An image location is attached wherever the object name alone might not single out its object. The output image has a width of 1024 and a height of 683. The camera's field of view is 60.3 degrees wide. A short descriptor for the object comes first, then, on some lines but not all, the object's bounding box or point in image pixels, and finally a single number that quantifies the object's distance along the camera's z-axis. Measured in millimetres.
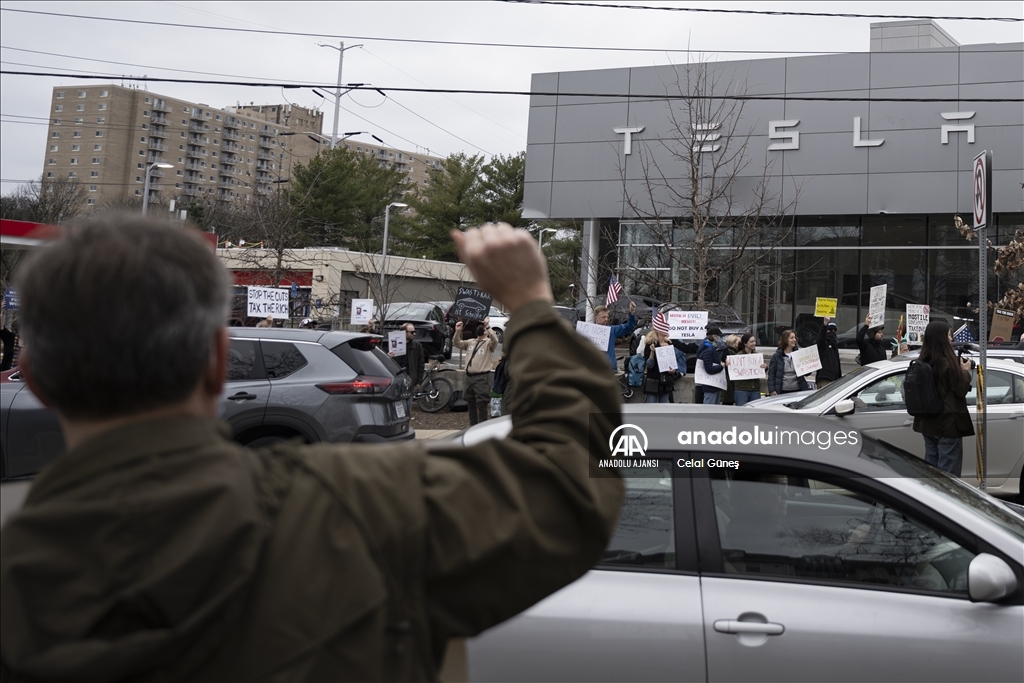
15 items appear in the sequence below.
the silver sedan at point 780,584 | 3113
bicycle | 17750
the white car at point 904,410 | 9656
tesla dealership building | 24125
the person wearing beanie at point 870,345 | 15969
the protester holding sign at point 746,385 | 13453
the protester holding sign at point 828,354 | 14852
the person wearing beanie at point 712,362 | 13705
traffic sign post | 7887
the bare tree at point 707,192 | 24531
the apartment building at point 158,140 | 140250
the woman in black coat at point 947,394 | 8484
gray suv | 8945
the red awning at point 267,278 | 33469
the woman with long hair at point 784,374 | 14073
